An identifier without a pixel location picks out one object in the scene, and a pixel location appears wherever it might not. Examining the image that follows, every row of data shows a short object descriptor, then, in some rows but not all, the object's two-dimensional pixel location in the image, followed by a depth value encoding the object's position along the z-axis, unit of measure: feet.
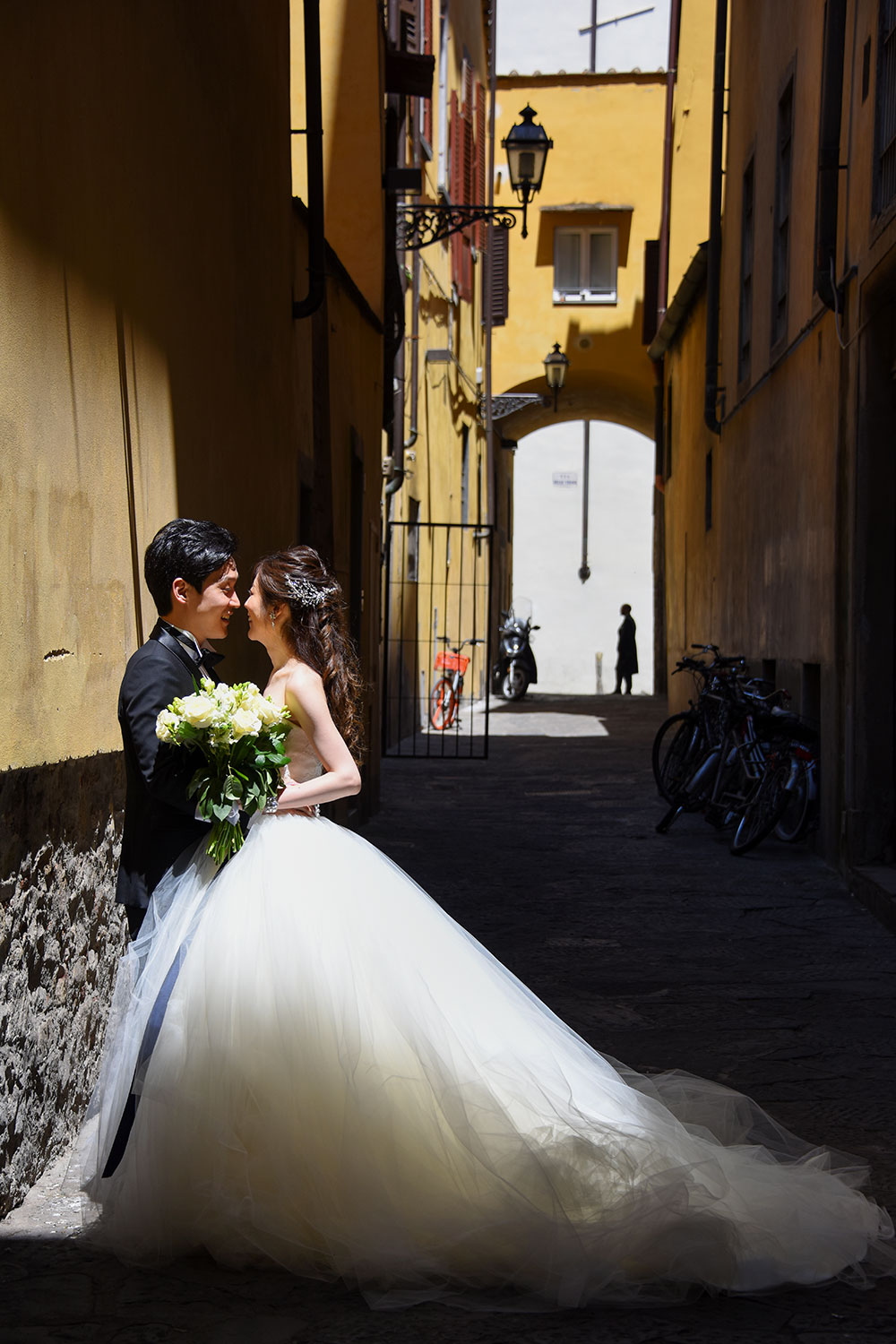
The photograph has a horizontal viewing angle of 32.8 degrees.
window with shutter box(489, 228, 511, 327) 87.20
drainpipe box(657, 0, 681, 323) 74.95
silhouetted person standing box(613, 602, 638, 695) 103.76
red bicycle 60.70
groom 11.61
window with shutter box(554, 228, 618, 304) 88.07
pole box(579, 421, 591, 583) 118.73
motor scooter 91.84
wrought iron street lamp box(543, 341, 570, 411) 81.35
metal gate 54.90
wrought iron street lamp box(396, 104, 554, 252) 47.24
